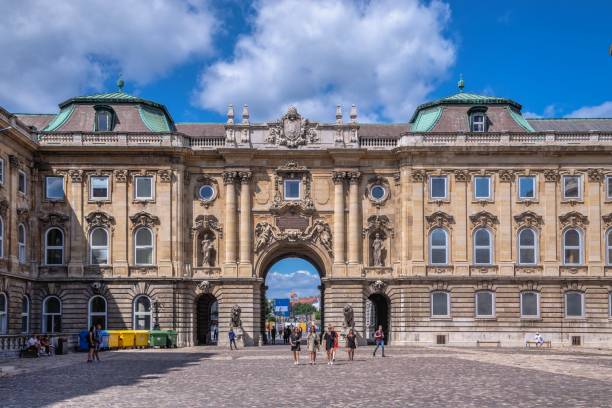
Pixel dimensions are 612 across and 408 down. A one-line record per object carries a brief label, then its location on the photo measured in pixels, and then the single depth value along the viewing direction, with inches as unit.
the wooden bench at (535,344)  2445.9
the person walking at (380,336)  1889.5
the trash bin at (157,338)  2412.6
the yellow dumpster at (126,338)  2330.2
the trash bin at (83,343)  2256.4
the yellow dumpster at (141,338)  2363.4
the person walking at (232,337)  2304.4
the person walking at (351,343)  1749.5
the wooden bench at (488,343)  2492.6
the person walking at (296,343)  1620.1
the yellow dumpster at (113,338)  2293.3
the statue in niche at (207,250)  2571.4
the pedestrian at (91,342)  1728.2
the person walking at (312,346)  1632.6
